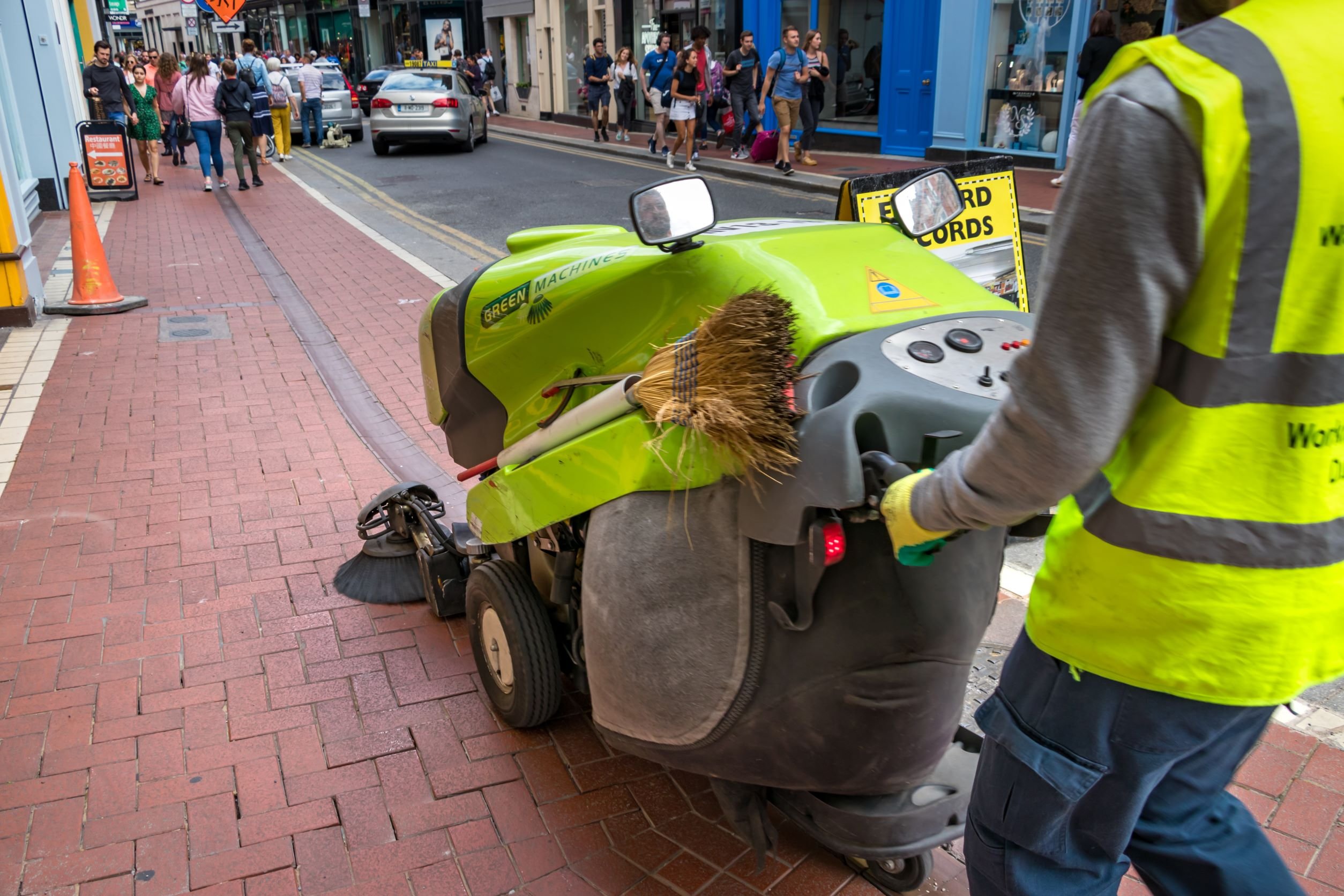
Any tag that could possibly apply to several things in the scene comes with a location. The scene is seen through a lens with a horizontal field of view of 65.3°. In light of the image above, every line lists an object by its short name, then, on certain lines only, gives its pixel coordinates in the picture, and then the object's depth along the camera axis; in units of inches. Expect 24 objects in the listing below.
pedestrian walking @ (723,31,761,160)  684.1
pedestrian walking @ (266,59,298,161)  765.3
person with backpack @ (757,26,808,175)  585.9
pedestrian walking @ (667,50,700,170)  674.6
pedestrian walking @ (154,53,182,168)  669.3
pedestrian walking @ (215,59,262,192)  578.9
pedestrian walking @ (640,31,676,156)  720.3
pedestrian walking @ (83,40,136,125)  578.2
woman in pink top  568.4
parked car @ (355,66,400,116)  964.6
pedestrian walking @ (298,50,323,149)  837.8
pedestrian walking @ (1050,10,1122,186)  459.5
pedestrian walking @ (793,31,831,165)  604.4
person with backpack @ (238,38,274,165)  627.7
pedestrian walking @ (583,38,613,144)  857.5
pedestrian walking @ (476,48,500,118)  1154.7
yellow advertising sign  141.9
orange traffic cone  316.2
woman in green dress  621.3
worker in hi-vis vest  48.0
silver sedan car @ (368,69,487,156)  757.9
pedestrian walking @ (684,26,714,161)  700.0
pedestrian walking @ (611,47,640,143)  850.8
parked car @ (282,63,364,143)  888.3
